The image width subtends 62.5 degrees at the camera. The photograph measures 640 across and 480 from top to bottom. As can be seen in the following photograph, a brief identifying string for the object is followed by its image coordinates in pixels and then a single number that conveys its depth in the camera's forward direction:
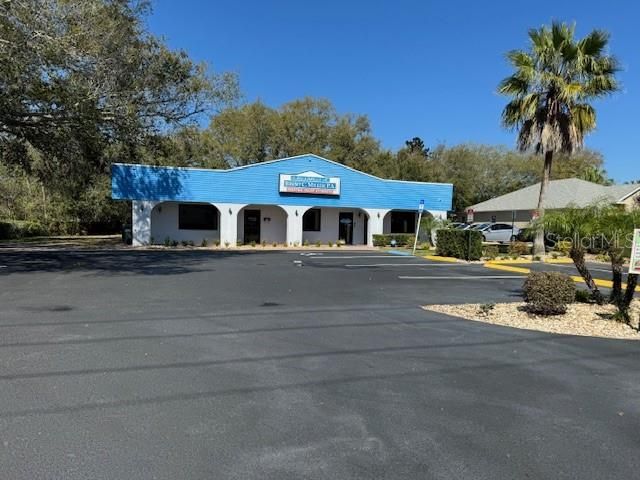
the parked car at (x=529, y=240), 28.00
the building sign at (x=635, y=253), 7.60
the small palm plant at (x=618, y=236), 8.33
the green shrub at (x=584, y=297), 9.89
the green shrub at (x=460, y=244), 21.59
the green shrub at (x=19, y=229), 32.66
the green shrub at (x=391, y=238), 31.33
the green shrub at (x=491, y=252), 22.42
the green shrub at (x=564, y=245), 10.93
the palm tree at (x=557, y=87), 20.28
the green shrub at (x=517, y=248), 23.53
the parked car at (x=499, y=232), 32.22
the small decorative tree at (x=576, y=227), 8.60
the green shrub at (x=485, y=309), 8.77
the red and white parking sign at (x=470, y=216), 24.38
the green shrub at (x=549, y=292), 8.34
